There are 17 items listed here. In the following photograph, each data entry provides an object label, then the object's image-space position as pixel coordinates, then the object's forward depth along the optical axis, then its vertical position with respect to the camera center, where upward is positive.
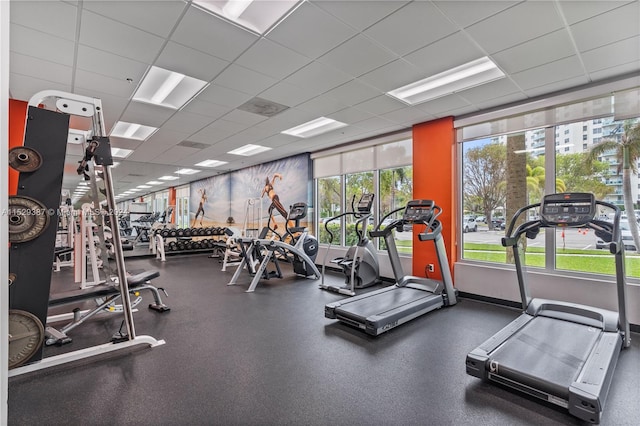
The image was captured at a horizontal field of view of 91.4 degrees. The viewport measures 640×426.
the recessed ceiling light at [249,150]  7.16 +1.64
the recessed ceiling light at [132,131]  5.46 +1.63
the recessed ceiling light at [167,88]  3.63 +1.64
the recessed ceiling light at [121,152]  7.20 +1.58
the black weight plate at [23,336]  2.39 -0.92
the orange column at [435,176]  4.99 +0.68
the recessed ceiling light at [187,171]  9.87 +1.51
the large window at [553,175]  3.69 +0.57
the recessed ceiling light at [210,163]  8.82 +1.60
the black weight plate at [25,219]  2.43 +0.00
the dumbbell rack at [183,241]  8.59 -0.67
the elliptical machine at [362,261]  5.22 -0.77
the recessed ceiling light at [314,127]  5.42 +1.66
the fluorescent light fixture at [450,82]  3.44 +1.64
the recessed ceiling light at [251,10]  2.38 +1.64
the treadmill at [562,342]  2.08 -1.10
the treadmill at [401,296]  3.43 -1.07
